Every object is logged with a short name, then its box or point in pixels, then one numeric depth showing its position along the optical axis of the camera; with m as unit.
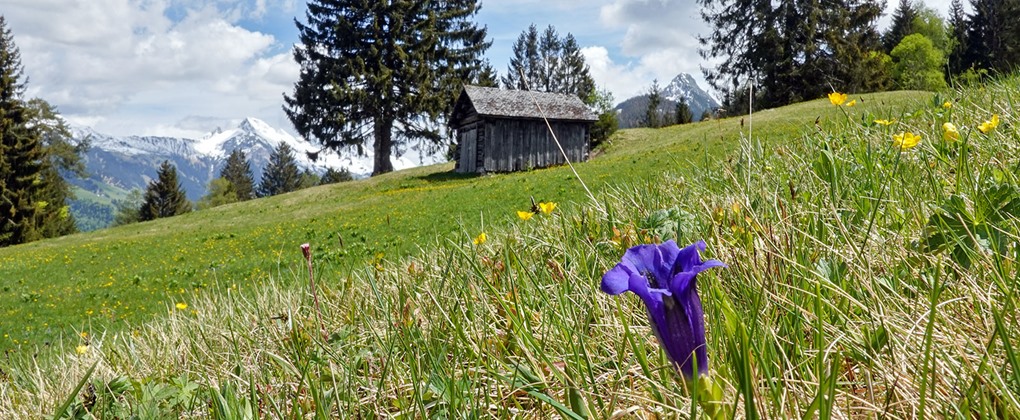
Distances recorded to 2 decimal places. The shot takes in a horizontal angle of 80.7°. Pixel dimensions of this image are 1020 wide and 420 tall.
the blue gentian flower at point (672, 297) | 0.91
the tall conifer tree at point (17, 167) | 39.12
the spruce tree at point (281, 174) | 98.44
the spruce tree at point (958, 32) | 51.75
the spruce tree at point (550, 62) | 69.06
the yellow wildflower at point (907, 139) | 2.42
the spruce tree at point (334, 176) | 82.66
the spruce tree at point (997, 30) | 51.12
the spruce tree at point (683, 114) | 55.00
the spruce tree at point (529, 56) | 67.88
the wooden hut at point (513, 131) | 31.89
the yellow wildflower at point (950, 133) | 2.31
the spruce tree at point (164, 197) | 65.53
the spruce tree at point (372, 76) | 39.66
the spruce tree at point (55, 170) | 43.84
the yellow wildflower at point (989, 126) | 2.47
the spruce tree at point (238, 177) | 87.19
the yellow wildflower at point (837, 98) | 3.04
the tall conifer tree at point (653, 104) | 63.14
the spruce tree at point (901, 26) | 60.19
